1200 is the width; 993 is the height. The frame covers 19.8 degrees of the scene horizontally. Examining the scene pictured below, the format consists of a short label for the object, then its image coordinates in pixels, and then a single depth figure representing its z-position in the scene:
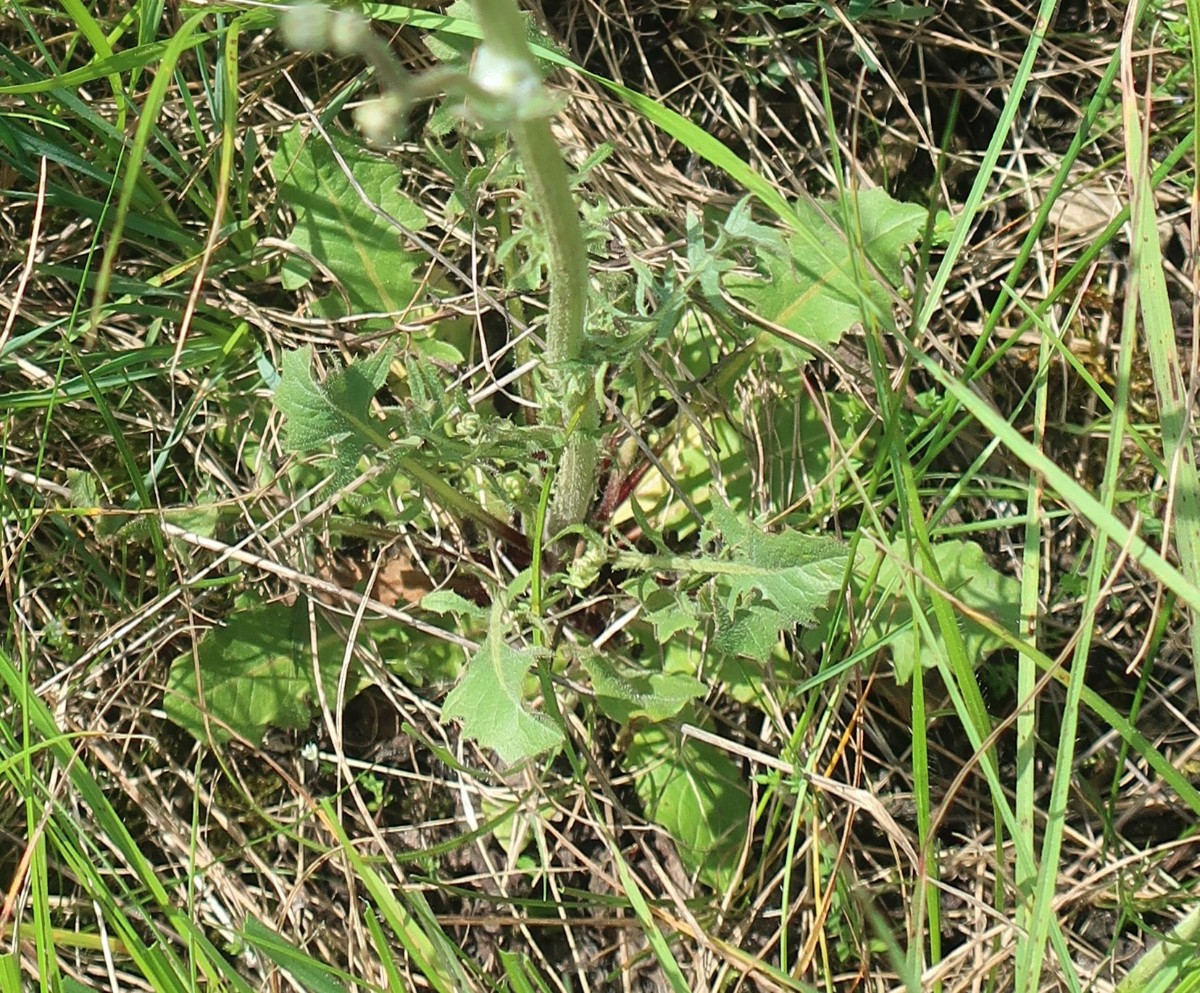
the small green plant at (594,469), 0.92
